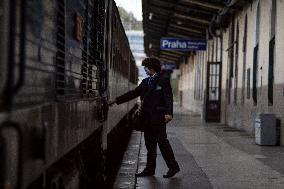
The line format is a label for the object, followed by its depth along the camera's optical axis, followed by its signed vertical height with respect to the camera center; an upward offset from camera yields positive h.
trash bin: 14.05 -0.77
